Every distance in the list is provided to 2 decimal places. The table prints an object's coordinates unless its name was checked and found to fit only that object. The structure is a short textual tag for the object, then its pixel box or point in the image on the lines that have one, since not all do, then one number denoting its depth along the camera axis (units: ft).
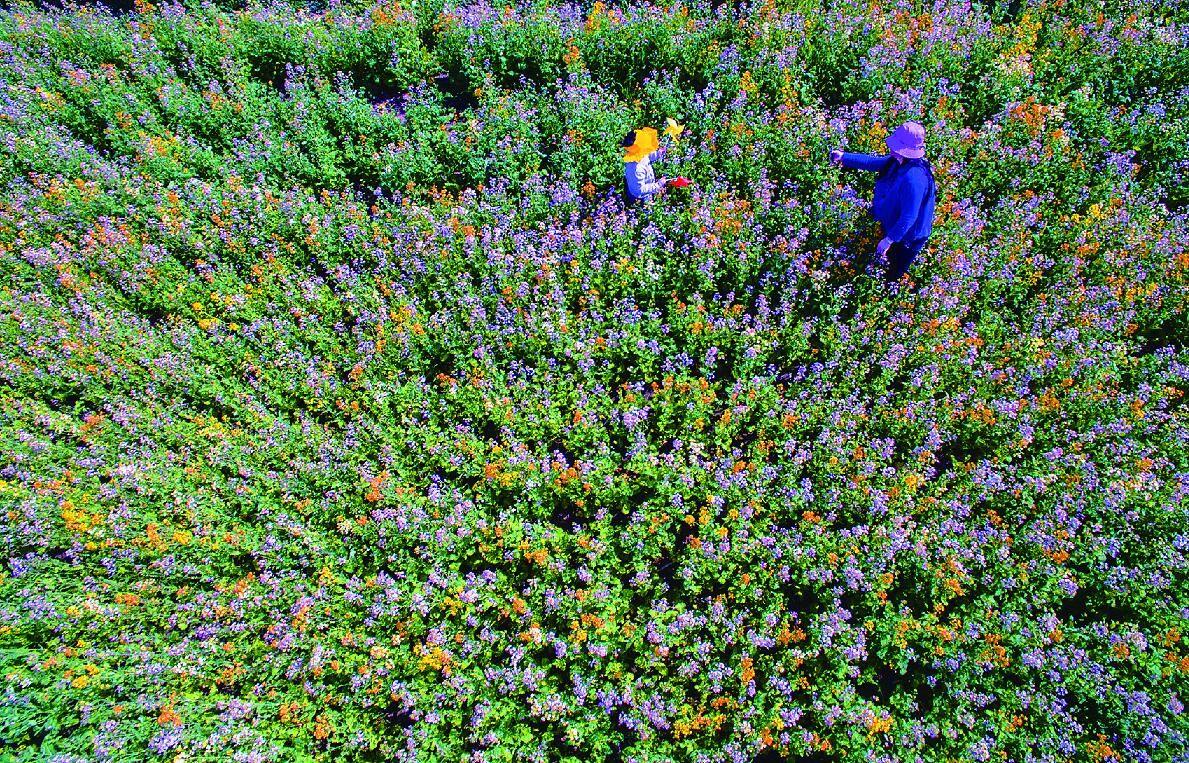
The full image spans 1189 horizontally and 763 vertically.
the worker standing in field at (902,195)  18.38
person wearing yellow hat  23.15
